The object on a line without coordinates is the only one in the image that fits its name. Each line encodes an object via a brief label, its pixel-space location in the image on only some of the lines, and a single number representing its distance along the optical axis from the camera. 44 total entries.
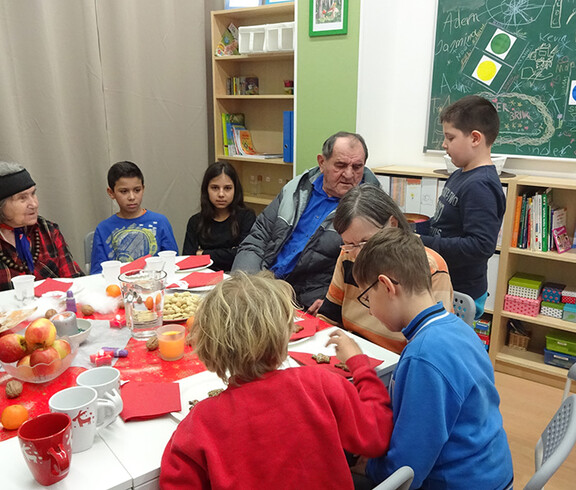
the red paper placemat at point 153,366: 1.27
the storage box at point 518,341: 3.03
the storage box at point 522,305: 2.79
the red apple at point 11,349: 1.18
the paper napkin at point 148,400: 1.08
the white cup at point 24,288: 1.73
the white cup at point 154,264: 1.92
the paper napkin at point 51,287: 1.86
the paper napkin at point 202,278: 1.92
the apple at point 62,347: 1.21
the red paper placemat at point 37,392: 1.11
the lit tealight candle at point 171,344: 1.35
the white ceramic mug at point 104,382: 1.06
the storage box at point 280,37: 3.35
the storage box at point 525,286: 2.80
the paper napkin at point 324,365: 1.27
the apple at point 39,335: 1.20
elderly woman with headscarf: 2.19
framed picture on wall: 2.93
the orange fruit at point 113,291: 1.74
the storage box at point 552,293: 2.79
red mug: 0.86
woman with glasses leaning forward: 1.54
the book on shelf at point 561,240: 2.69
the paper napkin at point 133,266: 2.03
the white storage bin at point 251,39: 3.46
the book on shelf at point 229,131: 3.92
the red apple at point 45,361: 1.17
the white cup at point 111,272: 1.88
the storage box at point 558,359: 2.80
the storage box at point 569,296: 2.74
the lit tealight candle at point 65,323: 1.39
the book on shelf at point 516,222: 2.71
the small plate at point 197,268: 2.11
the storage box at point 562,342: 2.79
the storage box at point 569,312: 2.72
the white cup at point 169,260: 2.02
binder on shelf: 3.44
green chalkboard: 2.68
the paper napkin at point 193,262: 2.14
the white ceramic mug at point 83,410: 0.95
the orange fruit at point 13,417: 1.04
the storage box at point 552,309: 2.77
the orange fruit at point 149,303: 1.51
